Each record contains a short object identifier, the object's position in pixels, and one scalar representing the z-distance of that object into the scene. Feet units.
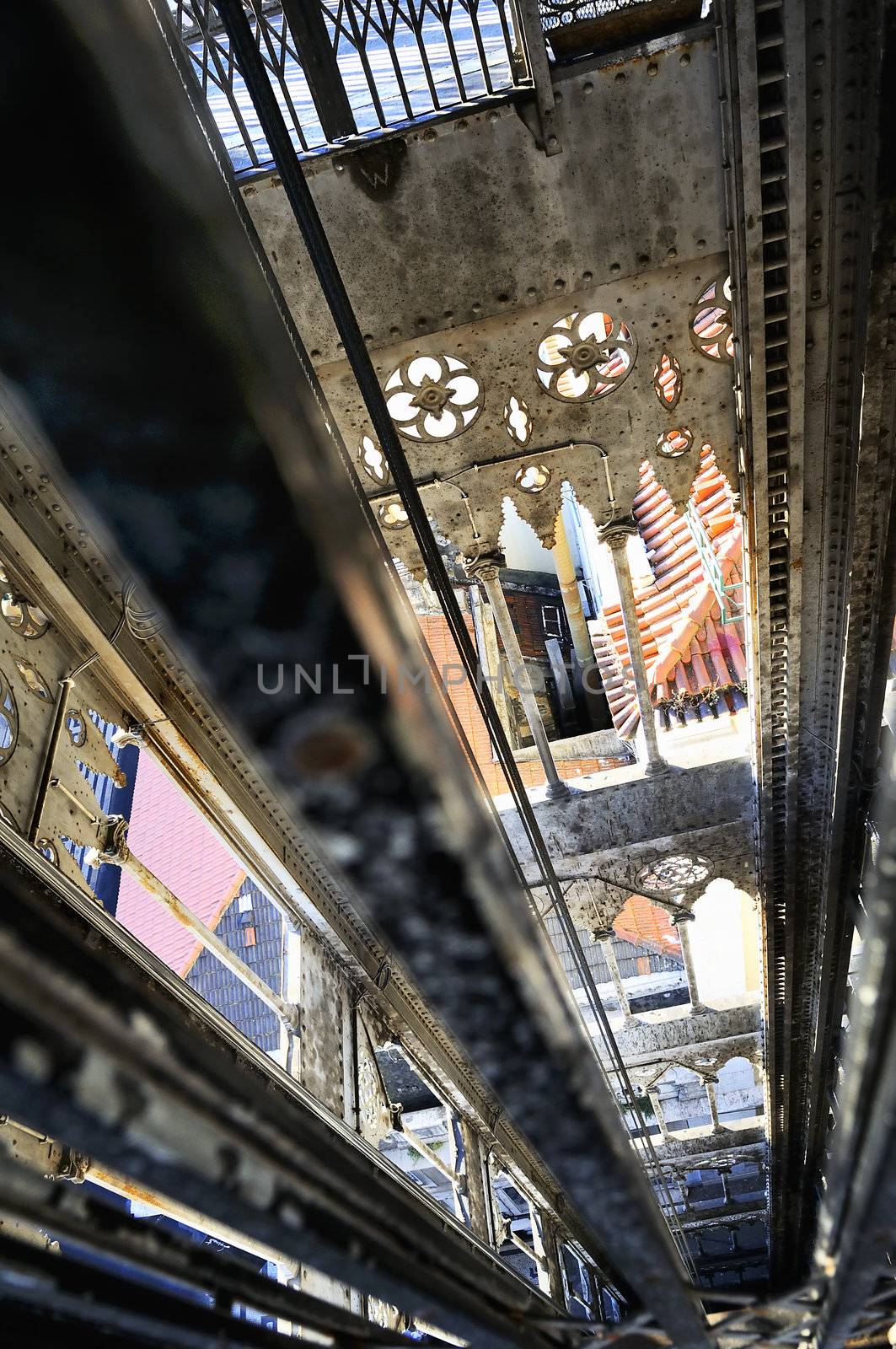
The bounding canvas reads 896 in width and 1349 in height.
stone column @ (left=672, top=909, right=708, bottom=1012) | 27.58
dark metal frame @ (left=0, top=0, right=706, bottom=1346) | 1.82
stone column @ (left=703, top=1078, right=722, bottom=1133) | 36.52
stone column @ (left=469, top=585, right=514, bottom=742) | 31.14
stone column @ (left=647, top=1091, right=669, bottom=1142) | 38.53
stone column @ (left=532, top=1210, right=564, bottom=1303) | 35.22
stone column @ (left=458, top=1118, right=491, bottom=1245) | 29.40
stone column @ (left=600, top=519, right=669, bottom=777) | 19.49
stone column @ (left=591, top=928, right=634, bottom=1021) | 27.09
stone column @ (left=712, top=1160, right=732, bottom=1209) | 45.89
